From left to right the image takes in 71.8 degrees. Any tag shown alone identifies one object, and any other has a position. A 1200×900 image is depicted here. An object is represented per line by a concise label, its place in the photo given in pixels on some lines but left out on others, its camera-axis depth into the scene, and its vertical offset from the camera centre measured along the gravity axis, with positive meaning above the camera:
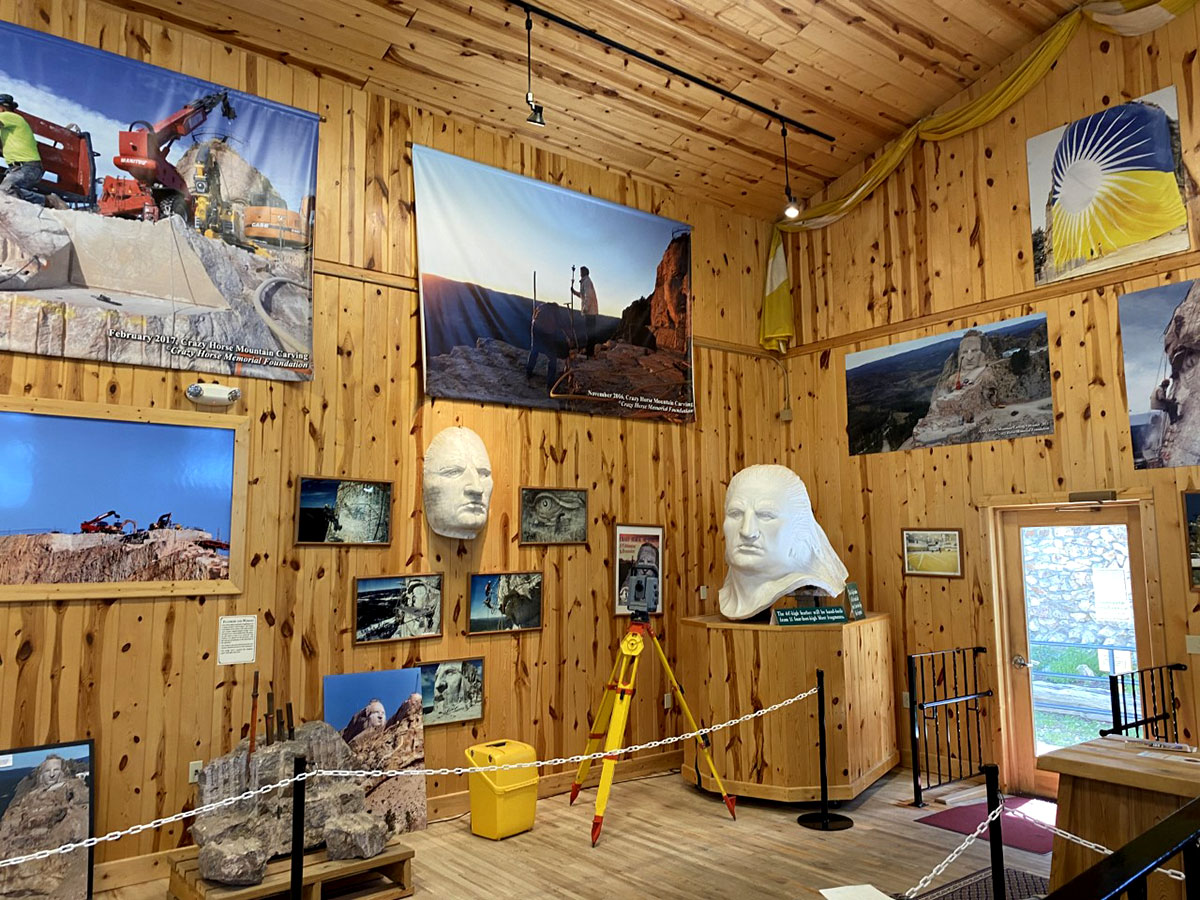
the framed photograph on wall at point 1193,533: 5.16 +0.03
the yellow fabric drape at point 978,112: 5.54 +3.34
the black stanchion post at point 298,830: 3.27 -1.13
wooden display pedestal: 5.46 -1.10
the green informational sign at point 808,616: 5.57 -0.50
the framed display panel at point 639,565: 6.55 -0.16
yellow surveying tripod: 5.00 -1.06
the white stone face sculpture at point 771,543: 5.60 +0.00
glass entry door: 5.62 -0.56
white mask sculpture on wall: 5.39 +0.40
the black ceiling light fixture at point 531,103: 5.12 +2.72
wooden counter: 2.79 -0.91
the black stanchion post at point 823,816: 5.05 -1.70
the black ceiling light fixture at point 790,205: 6.69 +2.72
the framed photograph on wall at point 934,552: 6.45 -0.09
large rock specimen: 3.72 -1.27
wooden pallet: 3.71 -1.53
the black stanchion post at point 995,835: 2.70 -1.00
